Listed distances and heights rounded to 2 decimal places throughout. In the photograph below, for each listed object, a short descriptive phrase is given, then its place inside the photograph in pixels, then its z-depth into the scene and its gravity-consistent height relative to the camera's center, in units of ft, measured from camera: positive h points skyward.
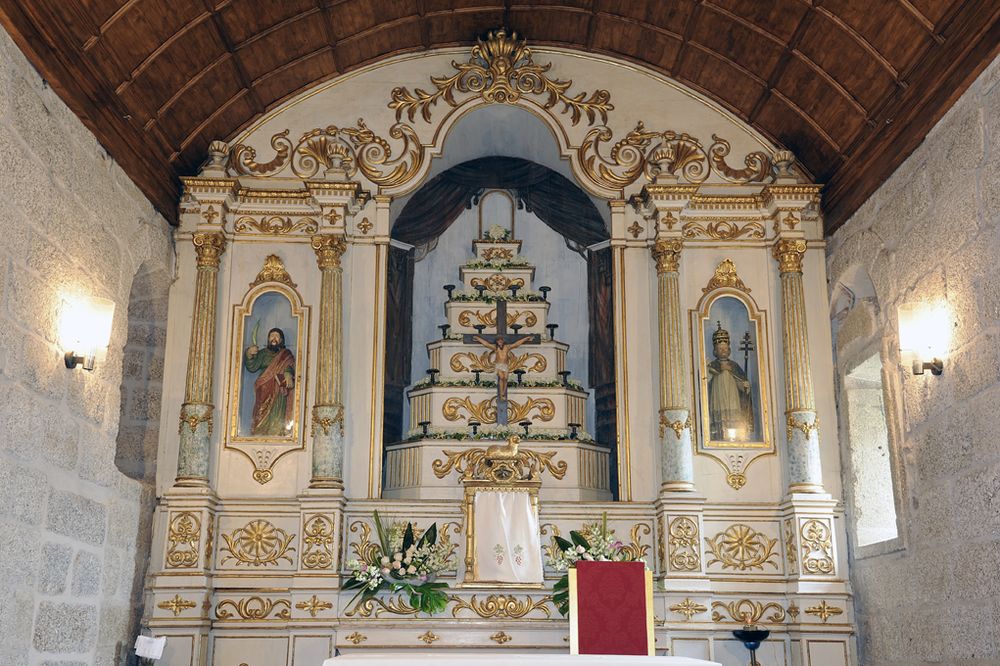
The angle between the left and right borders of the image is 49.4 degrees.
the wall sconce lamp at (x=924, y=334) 26.13 +7.62
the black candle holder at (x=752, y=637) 29.58 +0.52
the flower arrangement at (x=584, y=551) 30.63 +2.94
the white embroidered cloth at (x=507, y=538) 31.55 +3.32
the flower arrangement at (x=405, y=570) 30.60 +2.35
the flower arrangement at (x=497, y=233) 38.73 +14.48
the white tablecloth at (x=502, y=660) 17.39 -0.06
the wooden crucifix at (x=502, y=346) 35.19 +9.83
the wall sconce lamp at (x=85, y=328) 25.93 +7.62
